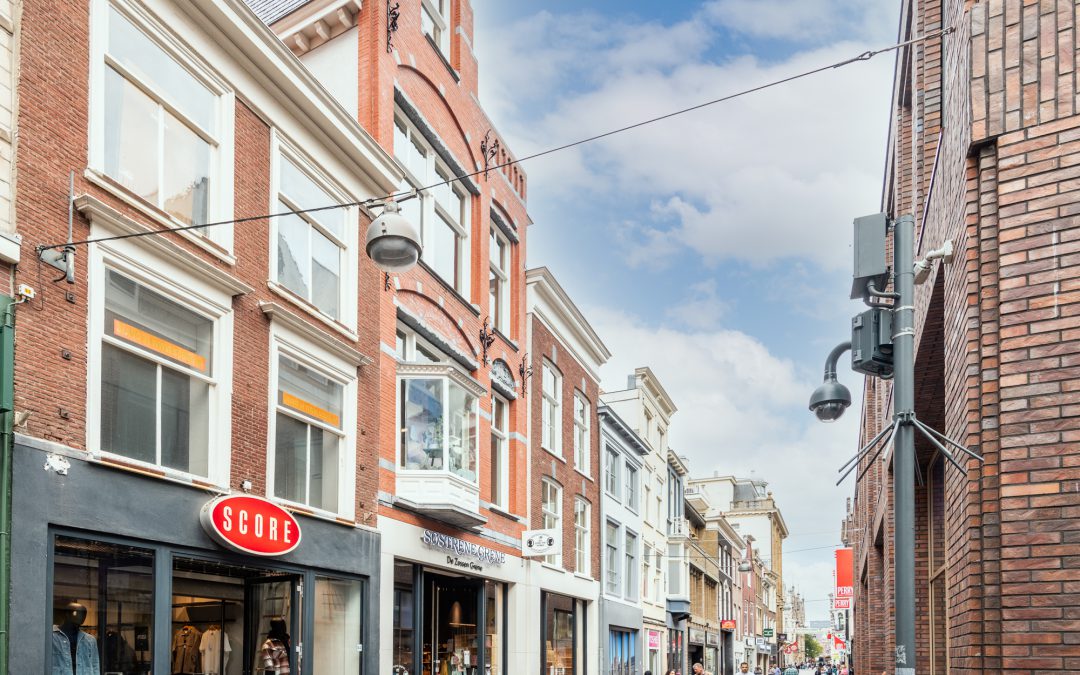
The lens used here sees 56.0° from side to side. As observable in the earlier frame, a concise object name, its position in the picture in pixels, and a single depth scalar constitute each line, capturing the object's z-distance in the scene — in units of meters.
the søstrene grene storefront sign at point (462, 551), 19.02
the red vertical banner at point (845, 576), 35.16
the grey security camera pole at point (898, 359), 5.71
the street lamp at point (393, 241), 10.74
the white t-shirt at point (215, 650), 12.88
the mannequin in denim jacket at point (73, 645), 9.98
